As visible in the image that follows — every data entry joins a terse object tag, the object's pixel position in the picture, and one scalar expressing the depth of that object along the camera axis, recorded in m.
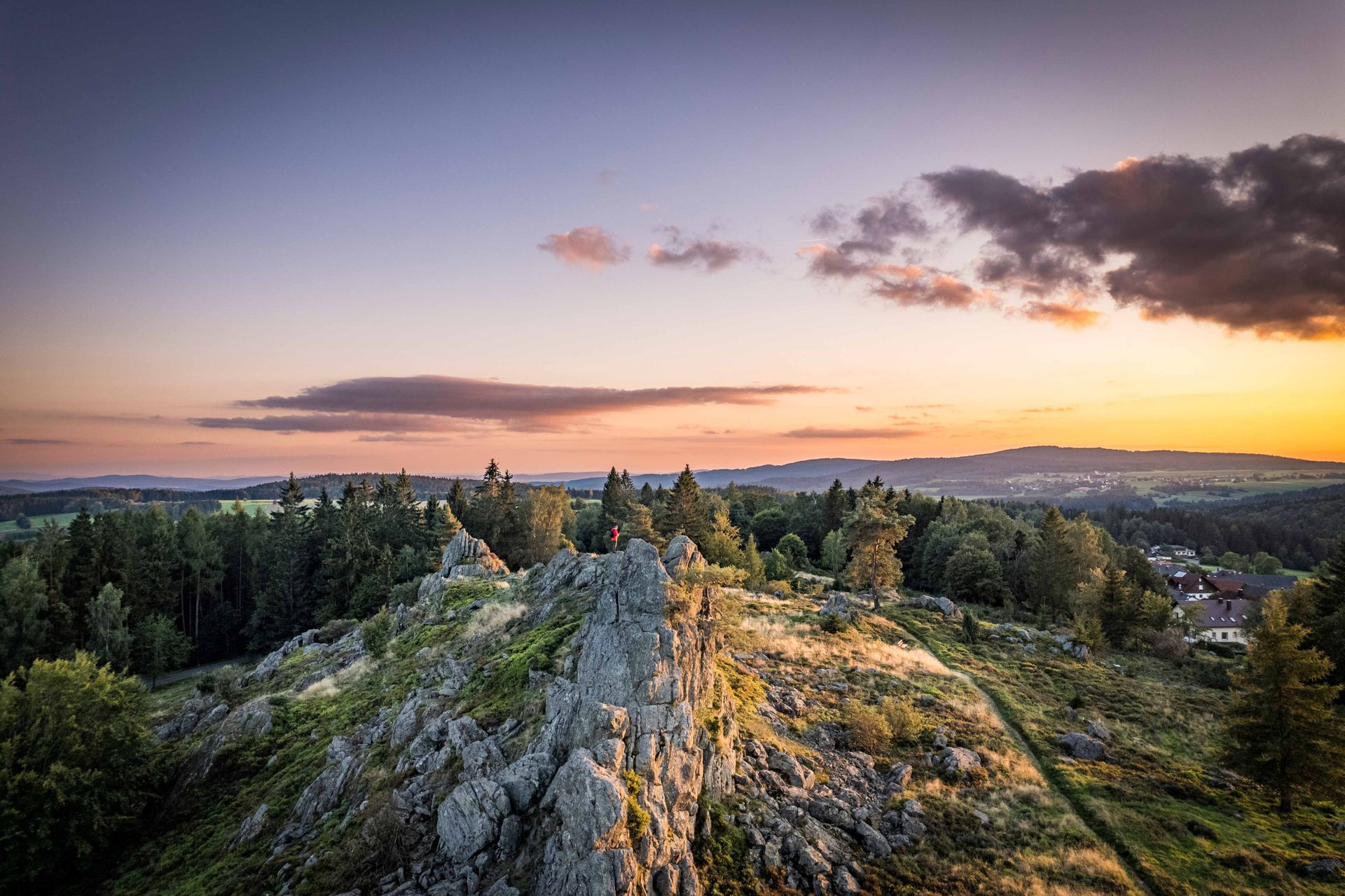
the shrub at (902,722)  27.75
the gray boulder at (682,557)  28.42
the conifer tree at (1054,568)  68.25
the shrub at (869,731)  25.91
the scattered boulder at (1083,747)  28.55
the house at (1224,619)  80.12
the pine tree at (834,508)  105.19
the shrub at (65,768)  20.84
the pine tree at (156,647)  59.25
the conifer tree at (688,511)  70.31
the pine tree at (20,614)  51.09
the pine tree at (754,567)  65.03
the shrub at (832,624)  43.94
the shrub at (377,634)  37.81
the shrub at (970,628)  50.47
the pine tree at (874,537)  56.72
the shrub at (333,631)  51.53
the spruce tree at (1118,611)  53.81
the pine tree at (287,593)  69.62
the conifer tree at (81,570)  59.50
